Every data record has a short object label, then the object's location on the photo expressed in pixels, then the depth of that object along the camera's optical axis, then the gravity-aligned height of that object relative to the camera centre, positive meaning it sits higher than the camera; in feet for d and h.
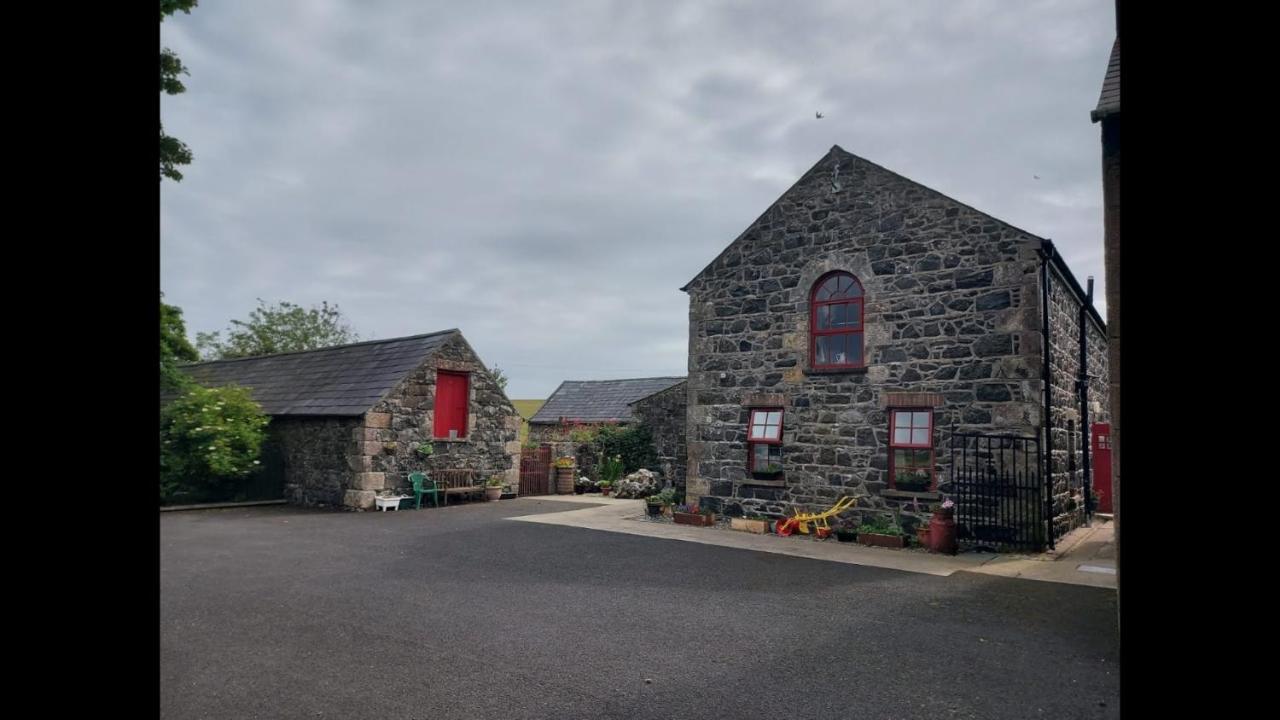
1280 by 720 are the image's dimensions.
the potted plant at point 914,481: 36.43 -4.15
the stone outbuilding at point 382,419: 49.67 -1.58
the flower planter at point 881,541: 35.63 -6.99
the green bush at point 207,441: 50.83 -3.08
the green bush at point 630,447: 67.92 -4.60
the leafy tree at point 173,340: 48.83 +3.84
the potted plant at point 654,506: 47.11 -6.95
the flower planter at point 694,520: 43.34 -7.23
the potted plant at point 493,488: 56.24 -6.97
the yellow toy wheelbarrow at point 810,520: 38.45 -6.52
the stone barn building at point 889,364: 34.53 +1.76
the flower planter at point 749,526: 40.83 -7.19
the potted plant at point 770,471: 41.47 -4.20
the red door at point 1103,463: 46.11 -4.15
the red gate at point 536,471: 61.82 -6.22
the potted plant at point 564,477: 64.69 -7.07
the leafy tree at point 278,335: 117.60 +10.25
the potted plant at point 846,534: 37.29 -6.91
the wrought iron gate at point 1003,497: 33.65 -4.63
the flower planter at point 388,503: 48.65 -6.97
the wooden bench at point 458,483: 52.70 -6.26
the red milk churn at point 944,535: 33.73 -6.31
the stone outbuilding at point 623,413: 66.80 -1.65
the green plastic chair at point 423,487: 50.88 -6.29
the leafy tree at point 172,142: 37.14 +13.60
